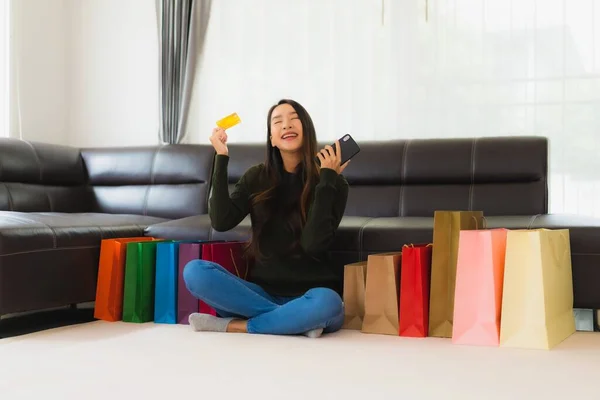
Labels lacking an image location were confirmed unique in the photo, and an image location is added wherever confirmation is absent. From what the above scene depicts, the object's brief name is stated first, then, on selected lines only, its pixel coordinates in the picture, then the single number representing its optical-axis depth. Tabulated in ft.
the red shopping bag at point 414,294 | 7.99
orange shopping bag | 9.24
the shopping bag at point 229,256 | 8.98
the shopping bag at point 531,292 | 7.20
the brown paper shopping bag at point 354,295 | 8.43
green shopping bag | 9.14
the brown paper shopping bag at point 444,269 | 7.97
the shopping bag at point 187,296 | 8.96
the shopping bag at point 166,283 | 9.07
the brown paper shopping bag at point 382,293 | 8.11
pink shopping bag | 7.46
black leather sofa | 8.34
